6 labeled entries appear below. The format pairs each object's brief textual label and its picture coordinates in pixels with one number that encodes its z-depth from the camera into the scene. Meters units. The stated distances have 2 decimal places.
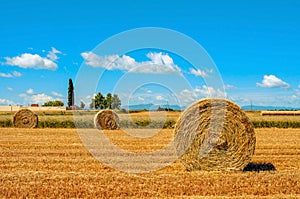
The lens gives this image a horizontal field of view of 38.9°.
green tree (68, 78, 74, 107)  67.75
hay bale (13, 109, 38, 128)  25.25
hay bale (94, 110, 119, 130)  24.00
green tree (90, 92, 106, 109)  50.05
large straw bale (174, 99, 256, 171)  10.04
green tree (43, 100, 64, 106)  88.73
